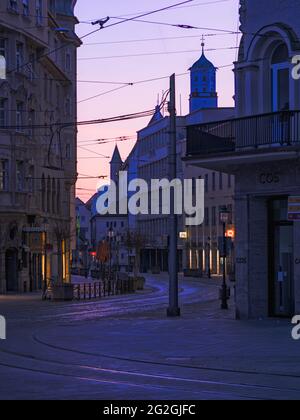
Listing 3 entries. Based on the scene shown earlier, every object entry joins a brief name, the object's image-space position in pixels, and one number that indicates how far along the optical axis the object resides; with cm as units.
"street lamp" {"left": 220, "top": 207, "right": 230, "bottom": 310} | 3402
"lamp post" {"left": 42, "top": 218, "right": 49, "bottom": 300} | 5434
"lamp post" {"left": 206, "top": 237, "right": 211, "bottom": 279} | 9821
